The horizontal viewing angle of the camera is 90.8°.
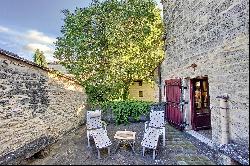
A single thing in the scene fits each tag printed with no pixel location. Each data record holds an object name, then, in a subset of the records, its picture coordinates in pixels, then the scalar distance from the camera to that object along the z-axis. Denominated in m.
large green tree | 6.52
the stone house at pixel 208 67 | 2.88
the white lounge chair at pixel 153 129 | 3.51
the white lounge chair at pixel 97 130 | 3.66
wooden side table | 3.79
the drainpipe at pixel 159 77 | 6.51
